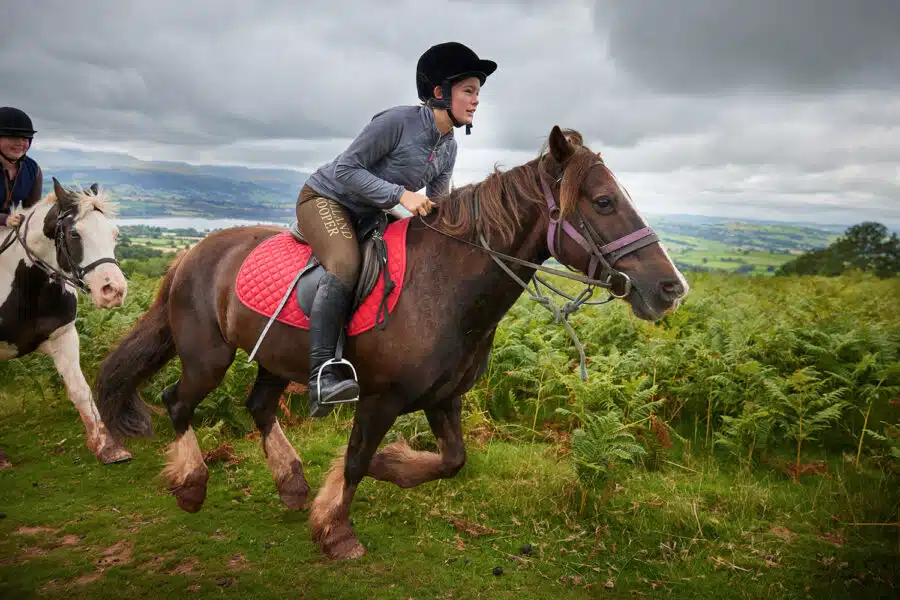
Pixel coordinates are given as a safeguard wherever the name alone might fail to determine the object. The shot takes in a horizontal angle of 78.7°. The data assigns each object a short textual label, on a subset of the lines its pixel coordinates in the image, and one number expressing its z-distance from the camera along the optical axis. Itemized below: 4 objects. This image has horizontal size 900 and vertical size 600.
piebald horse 5.18
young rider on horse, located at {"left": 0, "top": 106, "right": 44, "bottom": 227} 5.77
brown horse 3.29
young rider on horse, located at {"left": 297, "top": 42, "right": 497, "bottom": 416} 3.68
